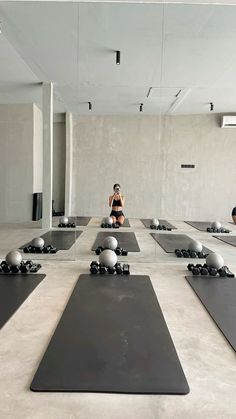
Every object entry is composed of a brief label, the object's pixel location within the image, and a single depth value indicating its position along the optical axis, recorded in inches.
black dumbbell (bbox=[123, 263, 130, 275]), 126.1
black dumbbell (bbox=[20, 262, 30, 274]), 124.0
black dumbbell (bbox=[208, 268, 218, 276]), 125.3
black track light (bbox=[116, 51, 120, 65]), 183.1
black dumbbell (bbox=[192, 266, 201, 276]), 127.0
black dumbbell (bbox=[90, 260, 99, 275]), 125.0
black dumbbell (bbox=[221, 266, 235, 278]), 126.1
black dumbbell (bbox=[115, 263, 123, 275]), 125.8
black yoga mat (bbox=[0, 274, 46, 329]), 87.1
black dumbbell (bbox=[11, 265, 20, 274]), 123.7
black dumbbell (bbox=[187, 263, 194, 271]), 133.3
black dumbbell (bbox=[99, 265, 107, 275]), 124.5
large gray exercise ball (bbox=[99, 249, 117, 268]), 125.9
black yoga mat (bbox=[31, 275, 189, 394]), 54.9
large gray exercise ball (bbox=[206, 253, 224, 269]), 127.0
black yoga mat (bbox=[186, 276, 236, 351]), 80.7
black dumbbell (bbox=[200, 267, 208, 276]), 126.1
